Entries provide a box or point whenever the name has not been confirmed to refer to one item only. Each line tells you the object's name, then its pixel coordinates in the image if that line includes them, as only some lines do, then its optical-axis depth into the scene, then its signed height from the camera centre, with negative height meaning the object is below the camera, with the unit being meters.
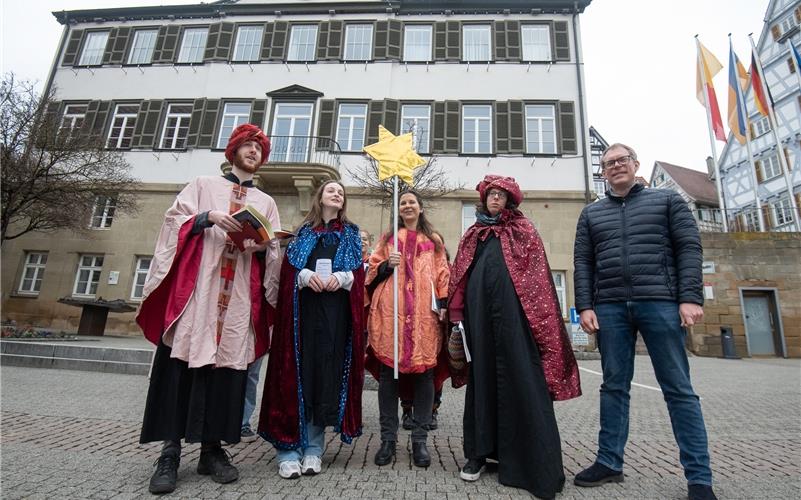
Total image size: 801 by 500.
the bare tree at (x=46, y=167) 11.00 +4.11
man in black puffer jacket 2.48 +0.31
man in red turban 2.47 +0.03
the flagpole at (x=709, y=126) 16.48 +8.90
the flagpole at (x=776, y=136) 15.71 +8.15
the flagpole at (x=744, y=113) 16.71 +9.36
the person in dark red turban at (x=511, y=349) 2.46 -0.05
